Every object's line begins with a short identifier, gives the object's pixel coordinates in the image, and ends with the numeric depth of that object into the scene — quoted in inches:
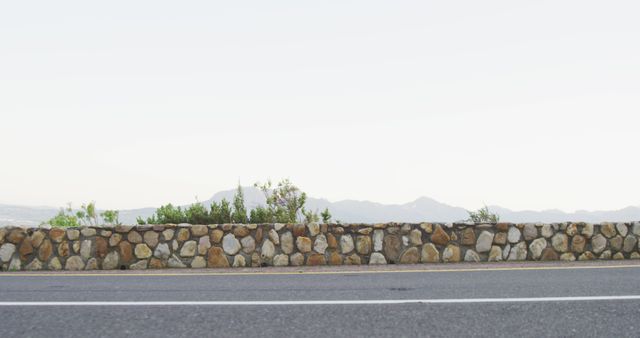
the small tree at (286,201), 823.7
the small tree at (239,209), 744.8
